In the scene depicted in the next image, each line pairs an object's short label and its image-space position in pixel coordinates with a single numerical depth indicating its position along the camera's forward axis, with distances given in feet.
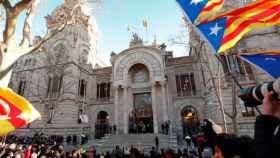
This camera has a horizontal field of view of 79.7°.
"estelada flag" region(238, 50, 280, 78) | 10.84
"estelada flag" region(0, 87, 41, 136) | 8.46
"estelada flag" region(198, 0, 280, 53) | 9.12
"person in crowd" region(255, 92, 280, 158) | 3.46
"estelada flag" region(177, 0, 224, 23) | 11.57
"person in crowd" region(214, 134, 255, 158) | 5.15
